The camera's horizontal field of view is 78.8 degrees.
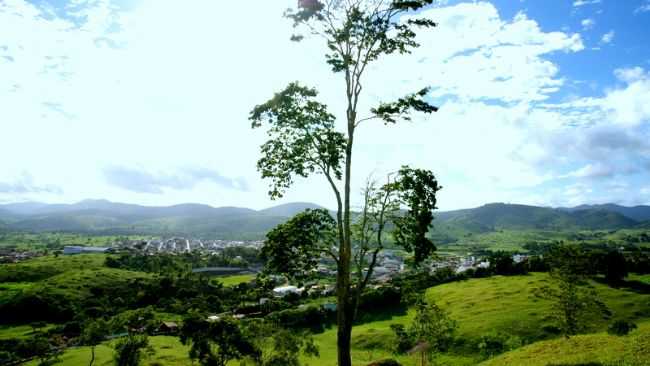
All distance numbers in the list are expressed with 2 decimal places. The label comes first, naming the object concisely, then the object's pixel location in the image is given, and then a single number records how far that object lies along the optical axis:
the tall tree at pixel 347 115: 21.28
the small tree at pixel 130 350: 58.06
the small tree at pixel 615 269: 94.44
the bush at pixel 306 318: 92.38
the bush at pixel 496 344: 57.47
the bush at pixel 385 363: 31.99
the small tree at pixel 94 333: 71.25
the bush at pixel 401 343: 60.82
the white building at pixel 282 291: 140.70
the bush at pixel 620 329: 28.78
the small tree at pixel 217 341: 45.88
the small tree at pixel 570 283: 45.09
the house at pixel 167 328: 97.20
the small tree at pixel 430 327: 42.91
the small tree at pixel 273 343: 37.53
